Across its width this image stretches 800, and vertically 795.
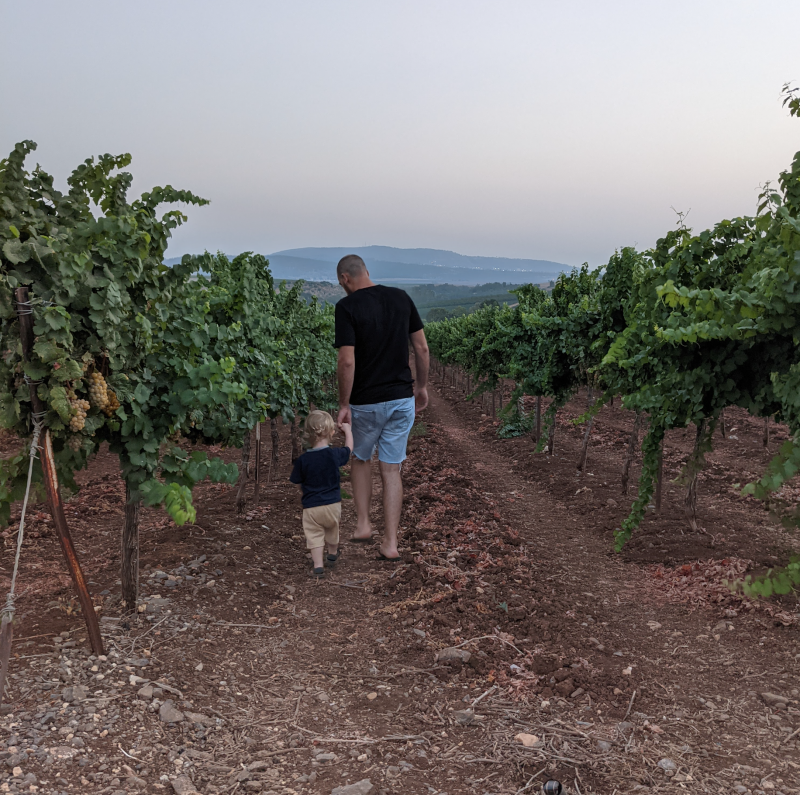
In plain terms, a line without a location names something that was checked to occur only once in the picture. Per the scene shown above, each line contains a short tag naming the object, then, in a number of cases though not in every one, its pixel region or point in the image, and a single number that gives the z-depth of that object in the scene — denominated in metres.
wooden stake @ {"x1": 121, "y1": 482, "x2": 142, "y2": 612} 4.24
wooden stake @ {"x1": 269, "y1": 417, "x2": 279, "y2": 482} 9.28
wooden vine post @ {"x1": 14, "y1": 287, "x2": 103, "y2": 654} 3.23
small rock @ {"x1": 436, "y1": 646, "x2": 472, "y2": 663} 3.83
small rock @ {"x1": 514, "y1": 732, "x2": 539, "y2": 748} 3.01
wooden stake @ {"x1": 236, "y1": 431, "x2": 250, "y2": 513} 6.94
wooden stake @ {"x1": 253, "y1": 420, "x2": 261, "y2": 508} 7.59
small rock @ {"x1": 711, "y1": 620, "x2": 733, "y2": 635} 4.32
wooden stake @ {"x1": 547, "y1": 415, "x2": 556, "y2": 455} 11.41
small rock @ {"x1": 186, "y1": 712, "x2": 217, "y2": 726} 3.19
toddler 5.05
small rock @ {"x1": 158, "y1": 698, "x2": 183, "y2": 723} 3.15
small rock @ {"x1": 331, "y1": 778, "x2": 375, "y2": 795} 2.69
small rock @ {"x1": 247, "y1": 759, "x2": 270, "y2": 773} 2.85
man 5.06
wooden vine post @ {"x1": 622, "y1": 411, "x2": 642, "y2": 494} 8.36
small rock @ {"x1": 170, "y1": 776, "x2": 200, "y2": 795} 2.64
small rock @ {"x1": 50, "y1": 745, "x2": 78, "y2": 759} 2.77
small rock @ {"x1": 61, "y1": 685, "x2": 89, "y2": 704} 3.21
